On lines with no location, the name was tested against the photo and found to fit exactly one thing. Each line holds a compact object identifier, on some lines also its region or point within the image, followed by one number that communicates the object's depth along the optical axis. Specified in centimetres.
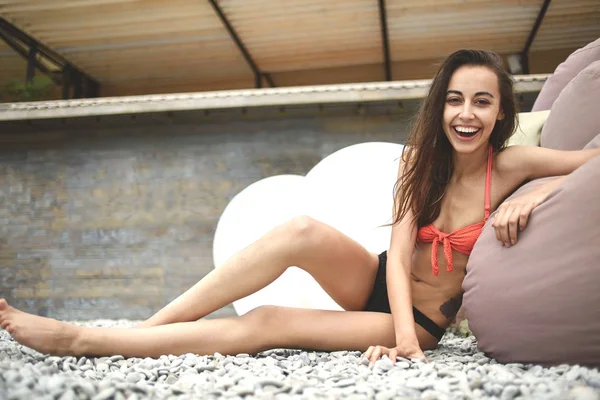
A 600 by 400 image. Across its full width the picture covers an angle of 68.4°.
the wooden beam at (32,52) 442
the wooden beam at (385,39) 407
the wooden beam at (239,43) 414
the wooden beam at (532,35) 402
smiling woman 122
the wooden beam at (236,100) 263
